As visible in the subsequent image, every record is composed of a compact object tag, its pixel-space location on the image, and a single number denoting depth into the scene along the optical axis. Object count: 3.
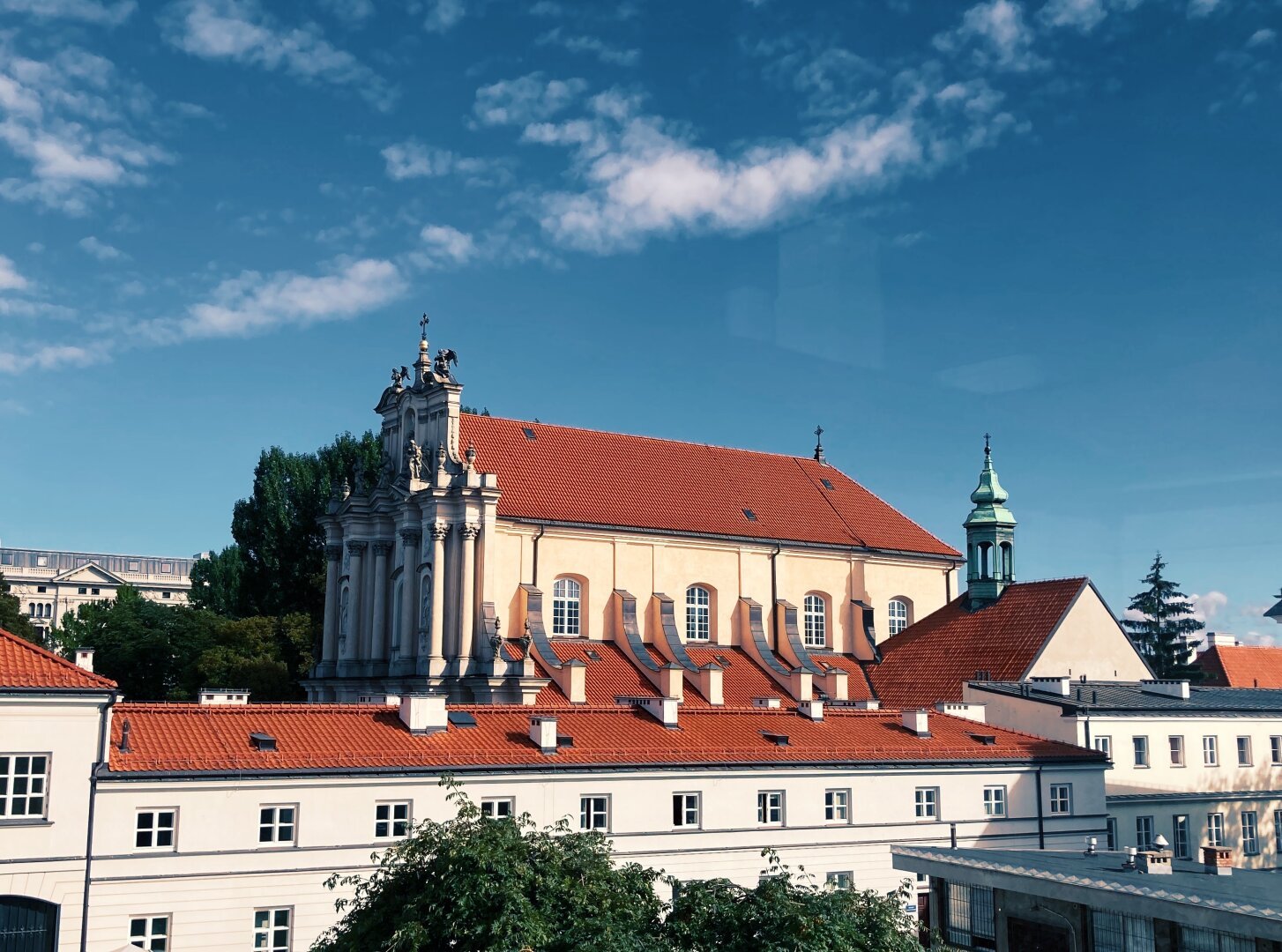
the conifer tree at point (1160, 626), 88.44
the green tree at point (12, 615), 75.31
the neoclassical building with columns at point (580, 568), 52.03
